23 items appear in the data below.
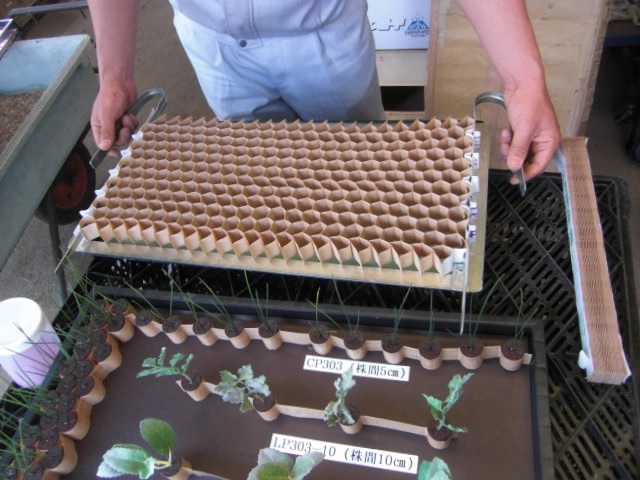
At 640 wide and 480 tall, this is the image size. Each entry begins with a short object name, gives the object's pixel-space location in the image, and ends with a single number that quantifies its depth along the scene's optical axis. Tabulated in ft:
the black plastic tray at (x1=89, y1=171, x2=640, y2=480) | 2.28
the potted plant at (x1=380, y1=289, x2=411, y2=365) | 2.55
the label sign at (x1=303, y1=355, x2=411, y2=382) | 2.56
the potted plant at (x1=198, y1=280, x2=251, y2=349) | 2.75
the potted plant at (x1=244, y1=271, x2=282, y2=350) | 2.70
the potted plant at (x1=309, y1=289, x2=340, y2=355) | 2.63
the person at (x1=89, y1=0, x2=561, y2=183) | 2.85
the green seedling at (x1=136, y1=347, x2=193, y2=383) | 2.50
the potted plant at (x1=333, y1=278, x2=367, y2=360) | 2.60
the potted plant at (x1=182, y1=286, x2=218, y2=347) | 2.78
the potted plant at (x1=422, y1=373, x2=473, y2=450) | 2.15
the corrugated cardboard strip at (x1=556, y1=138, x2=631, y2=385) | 2.23
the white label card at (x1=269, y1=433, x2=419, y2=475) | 2.31
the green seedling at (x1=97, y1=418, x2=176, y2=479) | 2.11
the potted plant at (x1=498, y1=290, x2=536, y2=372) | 2.42
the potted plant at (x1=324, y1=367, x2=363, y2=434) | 2.27
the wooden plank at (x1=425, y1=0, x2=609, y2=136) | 5.13
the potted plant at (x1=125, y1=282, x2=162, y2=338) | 2.89
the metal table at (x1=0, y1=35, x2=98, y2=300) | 4.77
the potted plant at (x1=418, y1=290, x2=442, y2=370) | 2.50
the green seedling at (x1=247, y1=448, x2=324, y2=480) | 1.98
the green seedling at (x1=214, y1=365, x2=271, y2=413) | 2.42
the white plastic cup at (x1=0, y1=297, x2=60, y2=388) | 2.81
